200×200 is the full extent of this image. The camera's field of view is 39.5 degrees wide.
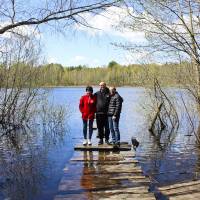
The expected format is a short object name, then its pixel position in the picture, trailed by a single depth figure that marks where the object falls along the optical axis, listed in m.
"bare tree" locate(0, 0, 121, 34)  5.64
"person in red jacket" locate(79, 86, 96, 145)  9.13
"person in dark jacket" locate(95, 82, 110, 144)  9.10
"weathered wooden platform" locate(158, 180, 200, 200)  5.53
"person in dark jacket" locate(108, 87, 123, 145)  8.99
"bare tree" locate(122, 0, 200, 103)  8.15
